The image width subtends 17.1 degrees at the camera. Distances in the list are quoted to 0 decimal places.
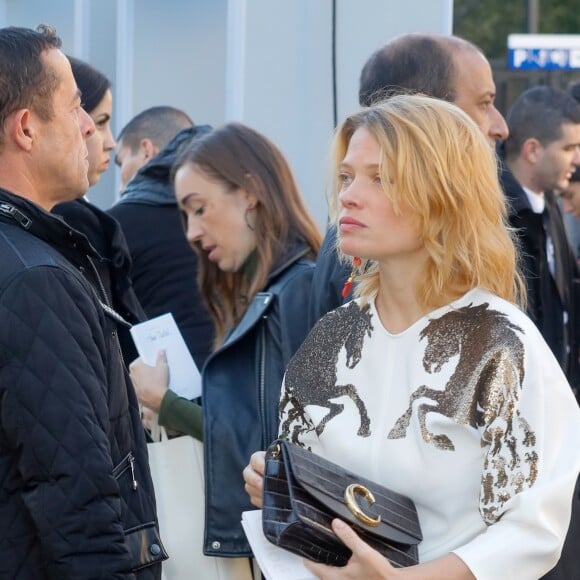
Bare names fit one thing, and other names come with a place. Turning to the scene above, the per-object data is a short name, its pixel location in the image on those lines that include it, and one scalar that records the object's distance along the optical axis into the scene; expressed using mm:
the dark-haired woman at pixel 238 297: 4960
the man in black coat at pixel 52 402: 3423
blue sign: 15984
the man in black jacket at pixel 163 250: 6791
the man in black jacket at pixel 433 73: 5001
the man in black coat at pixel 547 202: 6113
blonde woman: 3343
